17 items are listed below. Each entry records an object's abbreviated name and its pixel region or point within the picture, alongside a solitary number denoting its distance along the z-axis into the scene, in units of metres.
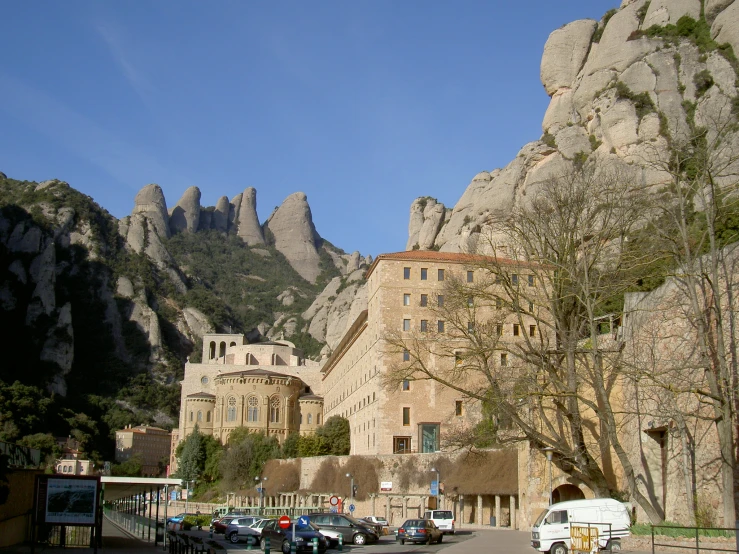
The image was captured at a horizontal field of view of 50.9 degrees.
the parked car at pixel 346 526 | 32.78
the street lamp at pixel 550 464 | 34.49
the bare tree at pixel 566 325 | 28.61
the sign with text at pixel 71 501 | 22.11
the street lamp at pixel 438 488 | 50.38
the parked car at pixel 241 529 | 35.94
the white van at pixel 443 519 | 38.75
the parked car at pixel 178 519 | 52.30
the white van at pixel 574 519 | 25.19
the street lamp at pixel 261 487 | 71.35
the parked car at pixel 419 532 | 32.97
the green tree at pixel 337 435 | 79.38
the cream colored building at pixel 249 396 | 97.12
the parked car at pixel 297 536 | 26.88
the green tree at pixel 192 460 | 89.88
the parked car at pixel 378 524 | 38.06
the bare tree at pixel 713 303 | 22.80
